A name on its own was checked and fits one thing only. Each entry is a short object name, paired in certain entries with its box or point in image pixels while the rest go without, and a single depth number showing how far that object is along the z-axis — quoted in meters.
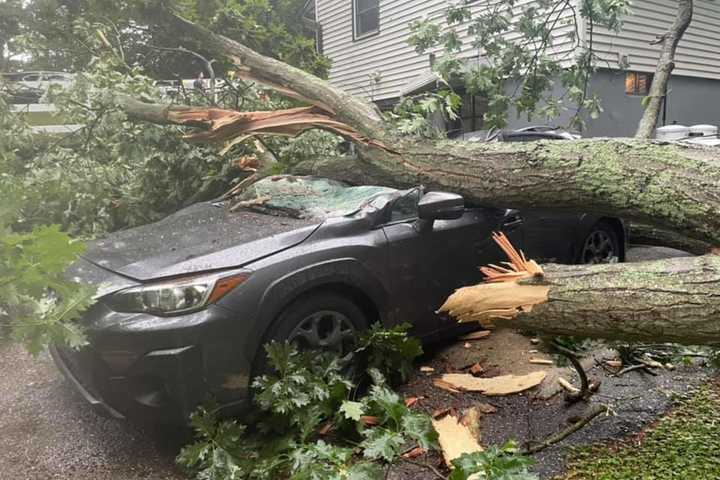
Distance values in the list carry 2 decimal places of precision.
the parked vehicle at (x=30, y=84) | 5.53
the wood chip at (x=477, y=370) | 3.57
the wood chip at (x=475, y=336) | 4.14
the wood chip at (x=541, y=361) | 3.67
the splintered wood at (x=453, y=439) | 2.61
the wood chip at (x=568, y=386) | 3.15
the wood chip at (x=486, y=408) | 3.11
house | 9.56
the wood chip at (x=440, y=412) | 3.04
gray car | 2.56
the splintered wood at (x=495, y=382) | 3.32
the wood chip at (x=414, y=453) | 2.70
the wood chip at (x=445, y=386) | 3.35
